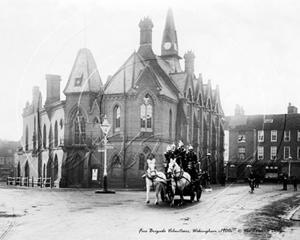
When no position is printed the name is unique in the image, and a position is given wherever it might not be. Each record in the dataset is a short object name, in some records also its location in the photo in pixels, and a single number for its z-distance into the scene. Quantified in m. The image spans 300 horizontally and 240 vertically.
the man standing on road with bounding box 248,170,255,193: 29.47
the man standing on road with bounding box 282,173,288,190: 36.09
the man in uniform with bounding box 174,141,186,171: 18.62
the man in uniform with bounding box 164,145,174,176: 18.45
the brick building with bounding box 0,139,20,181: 86.00
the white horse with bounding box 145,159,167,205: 17.83
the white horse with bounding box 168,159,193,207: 17.14
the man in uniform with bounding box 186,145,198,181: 19.38
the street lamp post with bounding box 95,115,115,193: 26.50
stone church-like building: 38.81
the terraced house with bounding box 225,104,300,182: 69.38
